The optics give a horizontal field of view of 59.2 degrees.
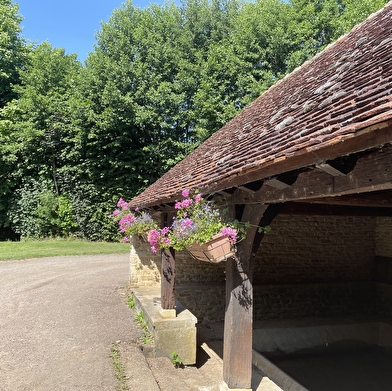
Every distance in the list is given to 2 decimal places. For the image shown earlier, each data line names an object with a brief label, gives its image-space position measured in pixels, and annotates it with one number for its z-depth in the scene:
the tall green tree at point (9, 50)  19.38
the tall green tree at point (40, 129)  17.66
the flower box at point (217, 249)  3.15
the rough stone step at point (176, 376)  4.76
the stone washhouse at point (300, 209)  2.12
